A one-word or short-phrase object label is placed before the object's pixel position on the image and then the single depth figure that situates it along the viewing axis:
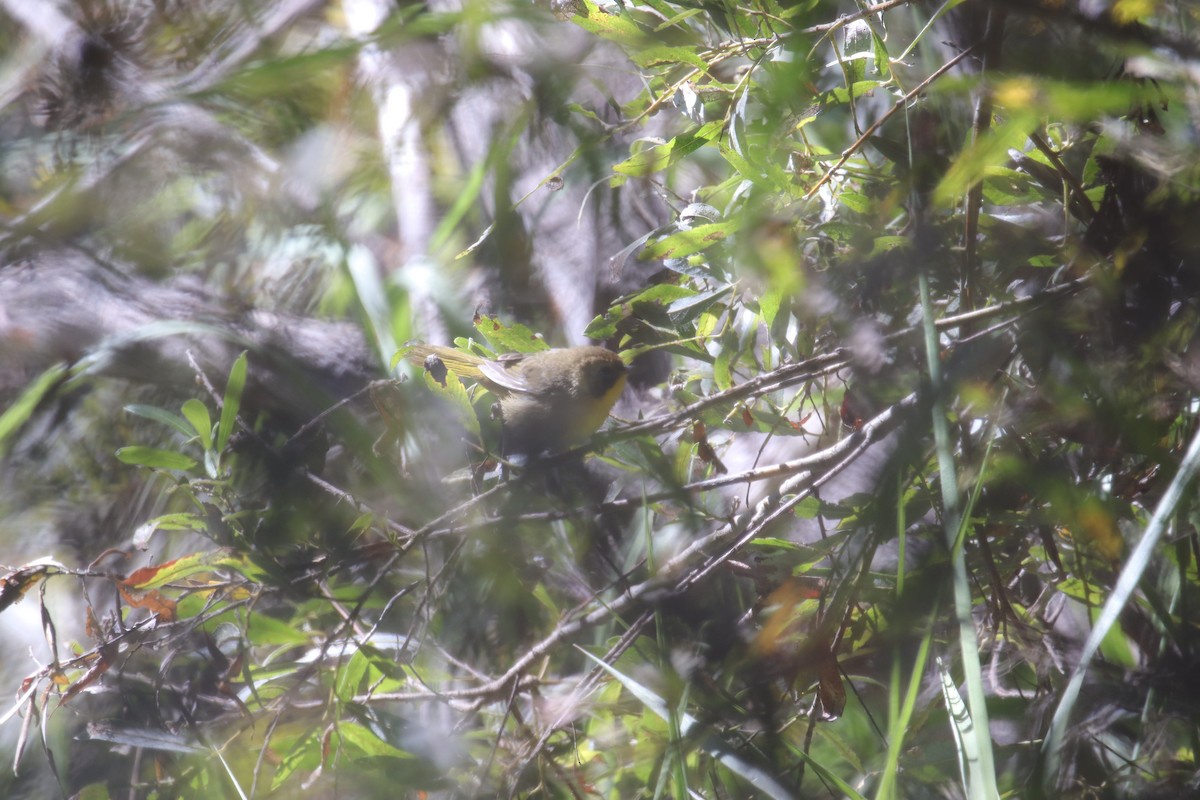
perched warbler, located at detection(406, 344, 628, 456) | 7.97
